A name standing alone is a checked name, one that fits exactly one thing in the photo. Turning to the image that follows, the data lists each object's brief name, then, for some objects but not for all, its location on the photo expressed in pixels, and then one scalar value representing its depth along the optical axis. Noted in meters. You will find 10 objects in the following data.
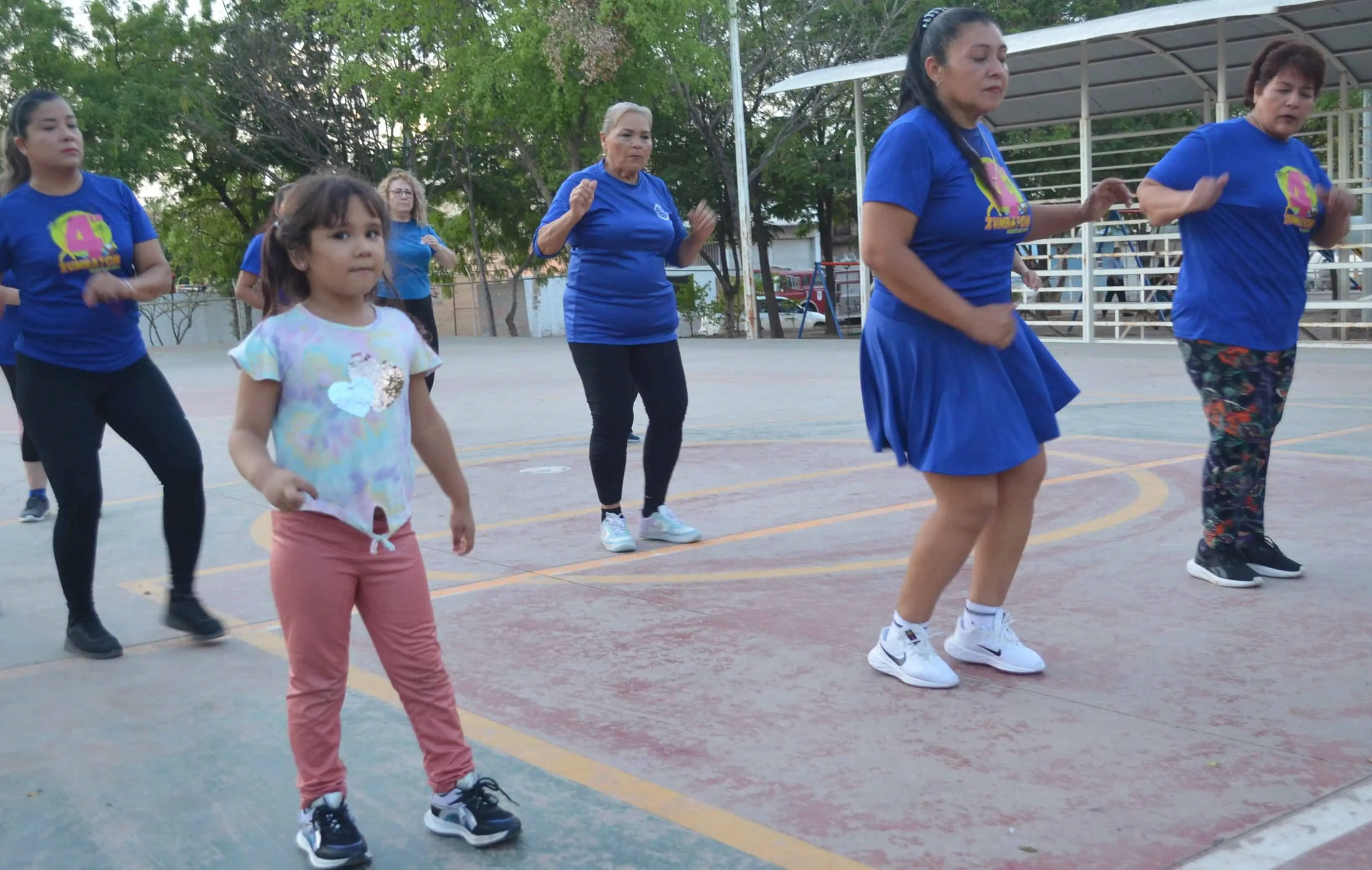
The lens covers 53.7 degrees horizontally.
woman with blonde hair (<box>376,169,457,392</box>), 9.03
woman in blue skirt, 3.68
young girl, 2.85
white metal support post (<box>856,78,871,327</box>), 18.83
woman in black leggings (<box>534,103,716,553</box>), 5.86
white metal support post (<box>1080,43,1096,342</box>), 17.28
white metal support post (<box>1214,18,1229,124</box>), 15.32
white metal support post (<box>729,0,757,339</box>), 22.28
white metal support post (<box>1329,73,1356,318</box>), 17.34
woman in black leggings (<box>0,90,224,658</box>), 4.54
